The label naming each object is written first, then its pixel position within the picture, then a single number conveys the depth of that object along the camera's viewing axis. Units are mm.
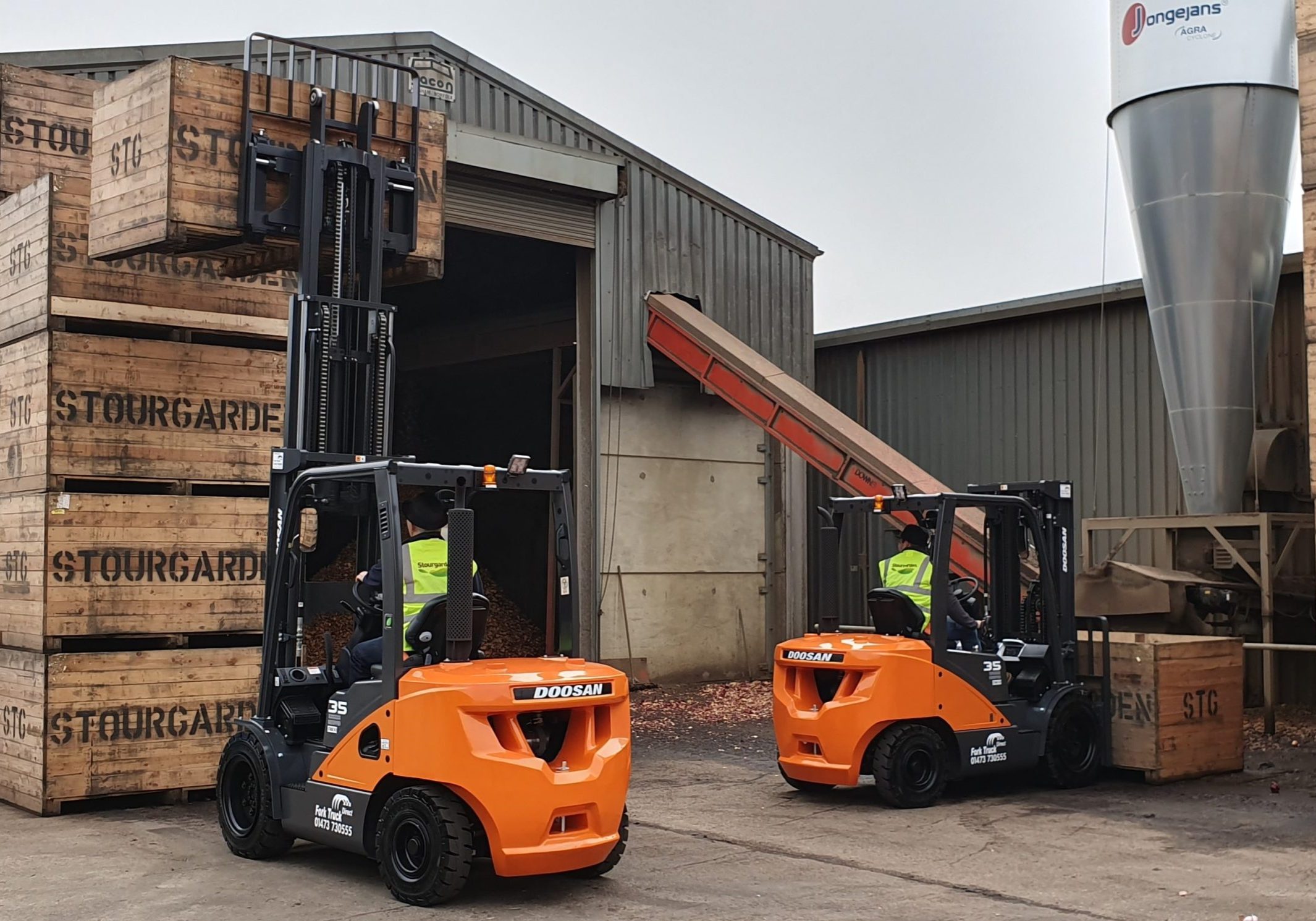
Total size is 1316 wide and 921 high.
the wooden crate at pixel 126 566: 9281
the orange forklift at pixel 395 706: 6562
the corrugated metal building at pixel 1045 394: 15516
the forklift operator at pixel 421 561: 6984
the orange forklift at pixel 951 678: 9547
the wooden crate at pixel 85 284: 9539
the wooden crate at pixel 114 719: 9172
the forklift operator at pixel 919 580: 9938
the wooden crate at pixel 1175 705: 10445
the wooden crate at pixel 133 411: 9391
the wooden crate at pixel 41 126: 10008
